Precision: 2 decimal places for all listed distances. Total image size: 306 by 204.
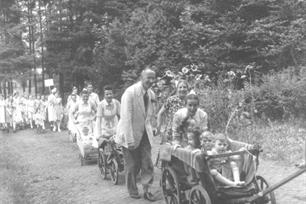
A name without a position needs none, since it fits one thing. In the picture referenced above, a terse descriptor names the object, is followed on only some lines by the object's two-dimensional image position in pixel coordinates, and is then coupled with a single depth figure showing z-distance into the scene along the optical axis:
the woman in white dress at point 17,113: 27.10
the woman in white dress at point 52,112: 24.91
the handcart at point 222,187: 6.05
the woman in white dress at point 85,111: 13.42
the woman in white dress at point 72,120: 13.82
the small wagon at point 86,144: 12.53
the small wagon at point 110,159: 9.99
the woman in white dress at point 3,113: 26.94
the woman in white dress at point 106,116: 10.94
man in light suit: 8.31
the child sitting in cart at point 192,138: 7.10
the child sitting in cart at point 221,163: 6.15
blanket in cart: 6.05
